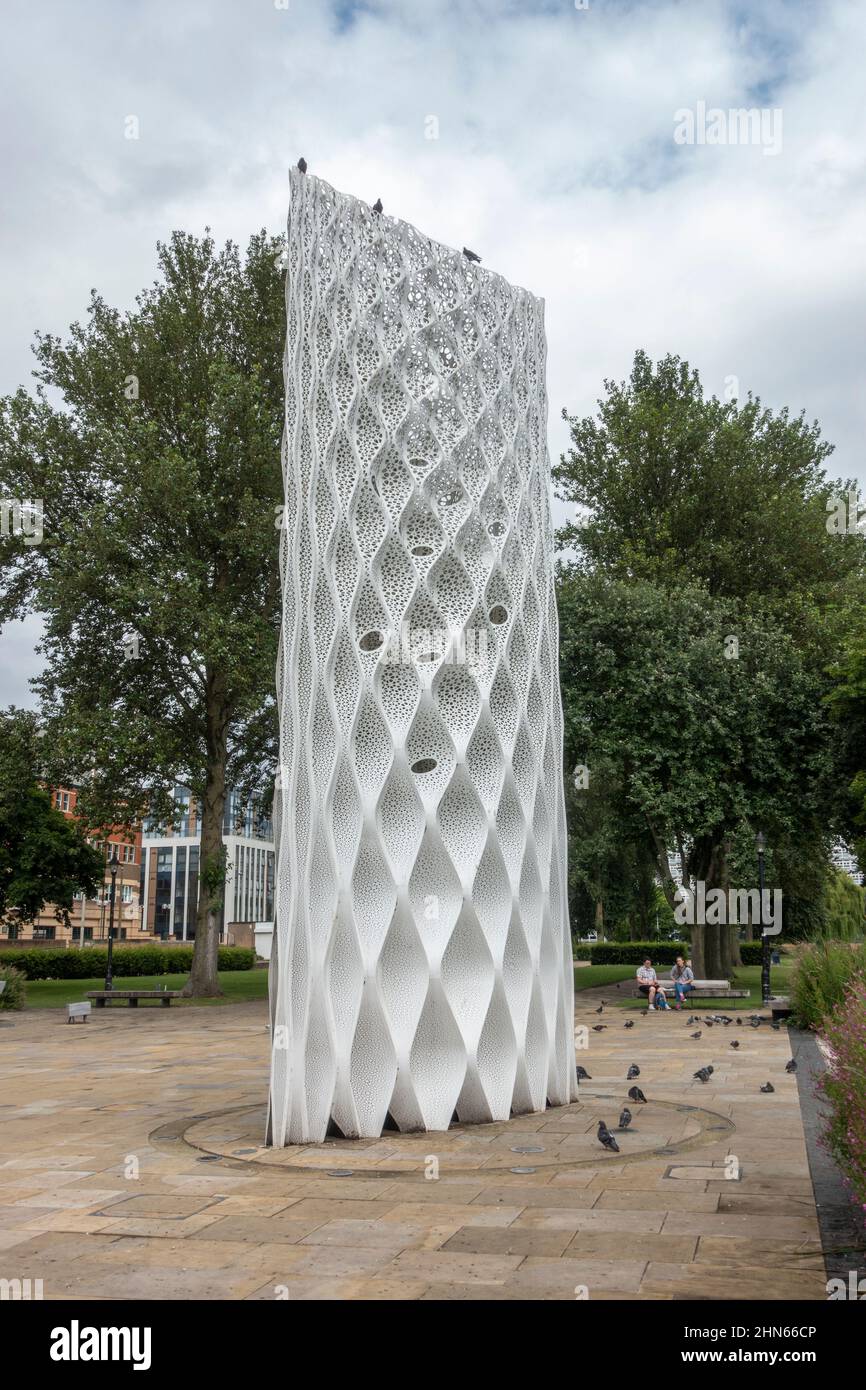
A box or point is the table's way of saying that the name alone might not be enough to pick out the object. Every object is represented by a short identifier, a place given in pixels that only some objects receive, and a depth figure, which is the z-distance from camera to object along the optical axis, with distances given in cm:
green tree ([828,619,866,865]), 2692
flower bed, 600
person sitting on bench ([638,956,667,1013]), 2669
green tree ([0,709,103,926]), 3544
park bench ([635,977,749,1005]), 2808
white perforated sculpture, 1039
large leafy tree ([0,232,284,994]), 2698
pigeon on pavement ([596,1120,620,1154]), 902
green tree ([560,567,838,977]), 2892
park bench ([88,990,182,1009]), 2877
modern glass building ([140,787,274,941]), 10656
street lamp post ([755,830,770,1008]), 2630
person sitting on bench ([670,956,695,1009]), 2688
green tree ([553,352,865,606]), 3466
